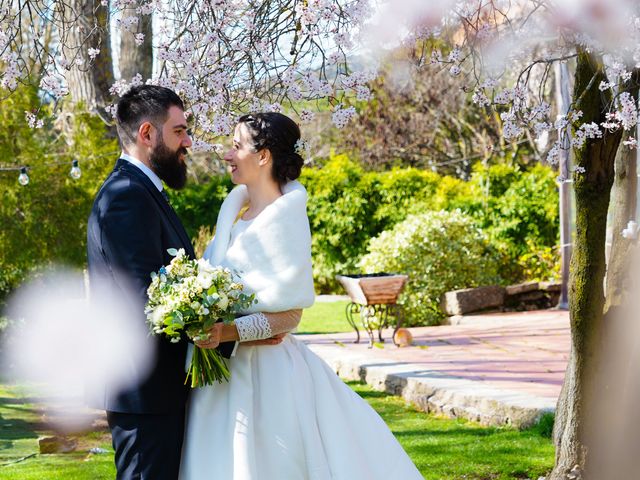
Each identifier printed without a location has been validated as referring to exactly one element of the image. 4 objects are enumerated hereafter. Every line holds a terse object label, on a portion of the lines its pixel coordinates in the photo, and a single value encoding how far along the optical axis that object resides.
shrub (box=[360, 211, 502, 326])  11.80
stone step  6.04
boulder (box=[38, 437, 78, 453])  6.26
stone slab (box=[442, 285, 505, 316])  11.71
